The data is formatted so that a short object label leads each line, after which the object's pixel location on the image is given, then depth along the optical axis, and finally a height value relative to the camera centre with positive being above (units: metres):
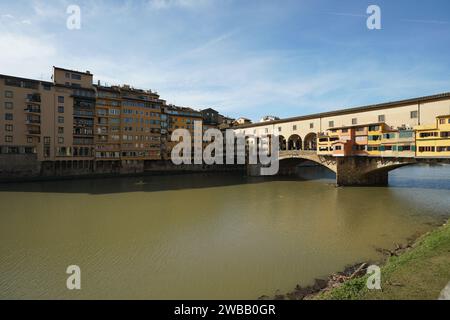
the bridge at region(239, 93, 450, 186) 26.28 +2.74
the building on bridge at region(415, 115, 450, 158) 24.72 +2.10
